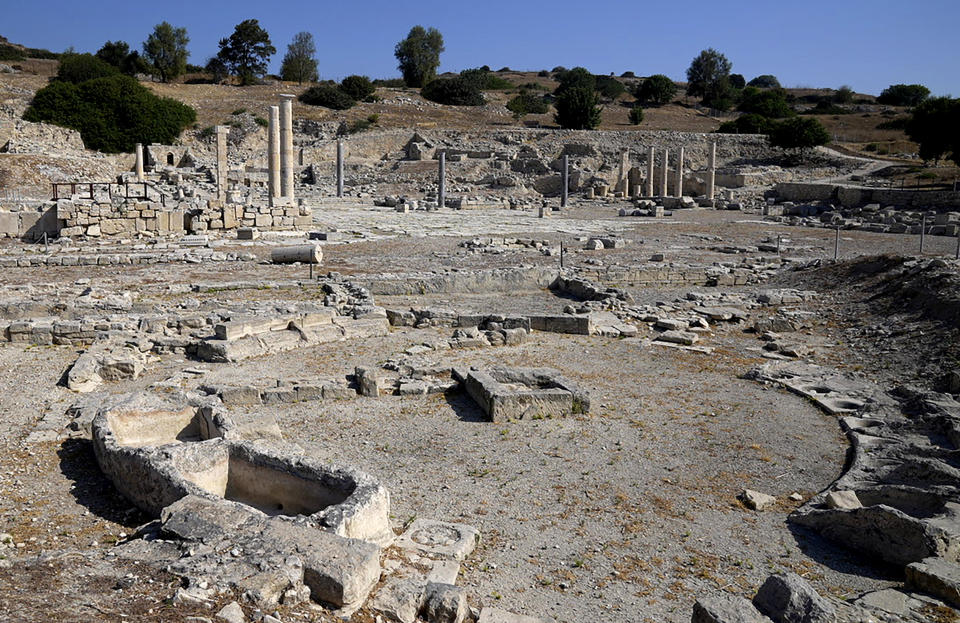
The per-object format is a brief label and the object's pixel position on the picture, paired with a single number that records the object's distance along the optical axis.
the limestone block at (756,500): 7.58
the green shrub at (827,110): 88.75
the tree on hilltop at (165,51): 82.81
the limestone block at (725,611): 4.98
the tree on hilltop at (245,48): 86.62
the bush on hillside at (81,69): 67.00
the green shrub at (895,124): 70.62
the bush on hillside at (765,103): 81.61
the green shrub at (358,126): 65.62
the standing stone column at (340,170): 44.38
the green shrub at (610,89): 99.50
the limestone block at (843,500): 7.28
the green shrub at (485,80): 89.25
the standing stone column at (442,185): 40.81
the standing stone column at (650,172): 50.50
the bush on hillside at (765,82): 141.31
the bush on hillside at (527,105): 78.81
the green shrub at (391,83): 95.20
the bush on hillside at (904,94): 97.47
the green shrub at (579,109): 70.98
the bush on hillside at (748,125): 69.31
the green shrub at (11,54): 84.69
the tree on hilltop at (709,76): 103.38
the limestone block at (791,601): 4.97
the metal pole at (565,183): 43.41
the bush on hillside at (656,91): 96.06
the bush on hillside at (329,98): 72.81
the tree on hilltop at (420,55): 95.31
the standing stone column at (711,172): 48.56
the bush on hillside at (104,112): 52.50
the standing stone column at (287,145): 32.26
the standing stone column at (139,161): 42.92
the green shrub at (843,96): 105.39
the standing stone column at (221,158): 37.84
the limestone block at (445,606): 5.22
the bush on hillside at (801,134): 59.84
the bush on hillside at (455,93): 82.69
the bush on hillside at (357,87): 77.44
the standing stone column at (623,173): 54.21
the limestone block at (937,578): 5.63
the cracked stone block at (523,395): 9.91
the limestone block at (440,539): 6.30
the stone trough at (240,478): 6.23
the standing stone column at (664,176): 50.12
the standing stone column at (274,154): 32.78
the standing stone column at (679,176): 49.47
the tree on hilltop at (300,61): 94.50
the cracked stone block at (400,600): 5.14
